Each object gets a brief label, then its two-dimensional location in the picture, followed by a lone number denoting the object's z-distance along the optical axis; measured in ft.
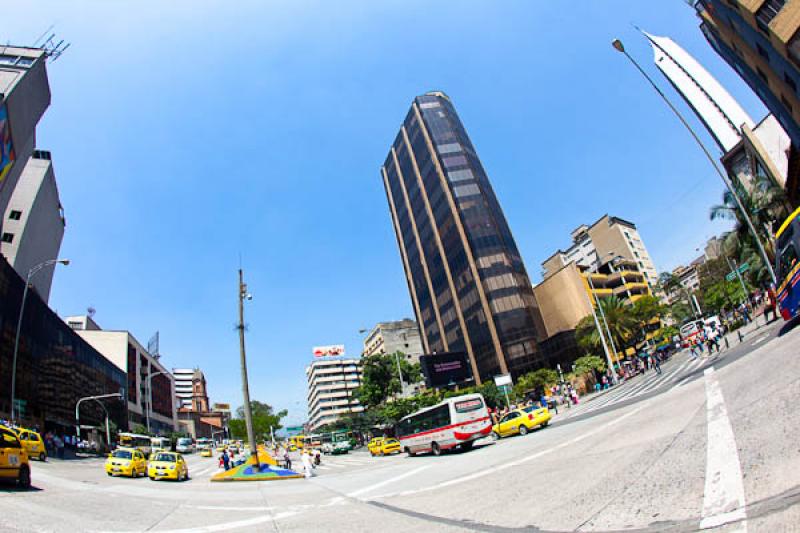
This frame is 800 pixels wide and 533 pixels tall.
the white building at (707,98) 260.21
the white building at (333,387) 426.10
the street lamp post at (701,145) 60.29
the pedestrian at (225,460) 86.16
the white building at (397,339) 369.71
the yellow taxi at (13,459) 35.29
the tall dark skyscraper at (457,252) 206.28
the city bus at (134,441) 147.84
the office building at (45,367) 122.62
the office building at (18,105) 143.02
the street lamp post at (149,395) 271.08
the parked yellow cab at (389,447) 118.01
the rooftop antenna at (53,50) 167.90
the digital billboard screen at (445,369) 177.68
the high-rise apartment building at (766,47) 72.59
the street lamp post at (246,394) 66.64
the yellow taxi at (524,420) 71.46
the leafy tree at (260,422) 382.30
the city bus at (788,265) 45.11
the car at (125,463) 69.31
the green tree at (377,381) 240.73
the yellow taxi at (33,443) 76.38
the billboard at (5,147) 137.90
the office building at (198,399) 451.94
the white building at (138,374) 238.68
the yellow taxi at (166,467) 66.28
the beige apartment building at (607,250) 279.49
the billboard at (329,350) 449.06
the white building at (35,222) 177.27
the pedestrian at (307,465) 61.58
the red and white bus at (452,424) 67.05
